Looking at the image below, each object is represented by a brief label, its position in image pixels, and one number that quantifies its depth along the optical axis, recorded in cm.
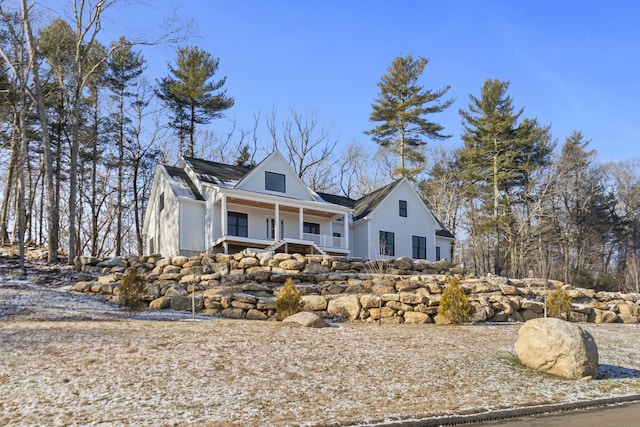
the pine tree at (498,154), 3331
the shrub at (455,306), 1401
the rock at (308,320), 1227
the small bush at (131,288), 1443
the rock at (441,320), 1409
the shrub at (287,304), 1387
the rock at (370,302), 1453
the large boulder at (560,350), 898
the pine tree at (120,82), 3086
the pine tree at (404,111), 3481
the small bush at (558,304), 1573
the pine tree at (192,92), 3147
